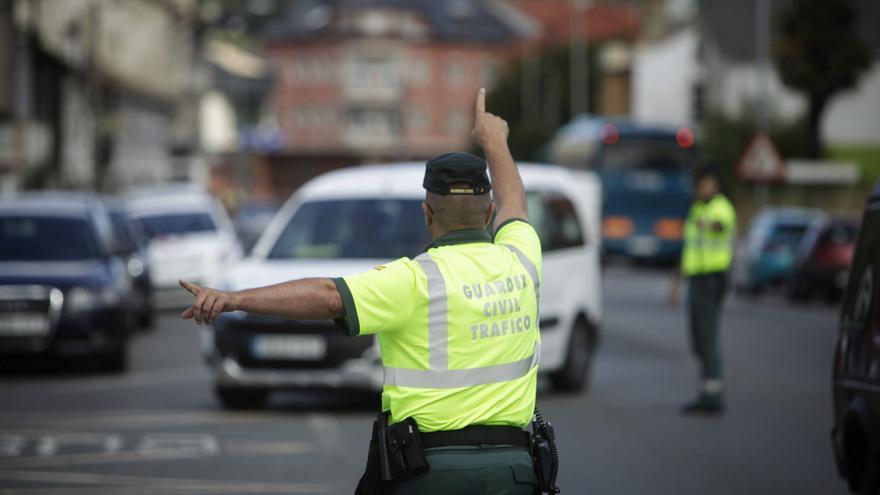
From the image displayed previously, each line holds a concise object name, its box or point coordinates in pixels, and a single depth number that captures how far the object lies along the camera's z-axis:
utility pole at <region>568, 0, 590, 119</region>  97.81
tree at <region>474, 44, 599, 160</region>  112.69
